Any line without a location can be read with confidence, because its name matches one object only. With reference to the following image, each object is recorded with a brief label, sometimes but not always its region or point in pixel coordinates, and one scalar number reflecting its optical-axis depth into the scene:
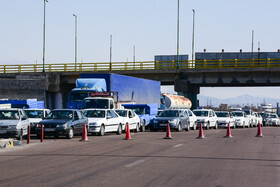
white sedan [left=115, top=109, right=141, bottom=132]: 31.25
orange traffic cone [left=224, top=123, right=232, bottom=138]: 27.88
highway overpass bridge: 55.62
